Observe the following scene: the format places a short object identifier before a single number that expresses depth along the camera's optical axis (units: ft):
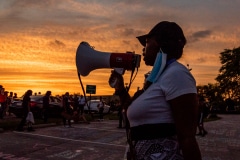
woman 6.64
